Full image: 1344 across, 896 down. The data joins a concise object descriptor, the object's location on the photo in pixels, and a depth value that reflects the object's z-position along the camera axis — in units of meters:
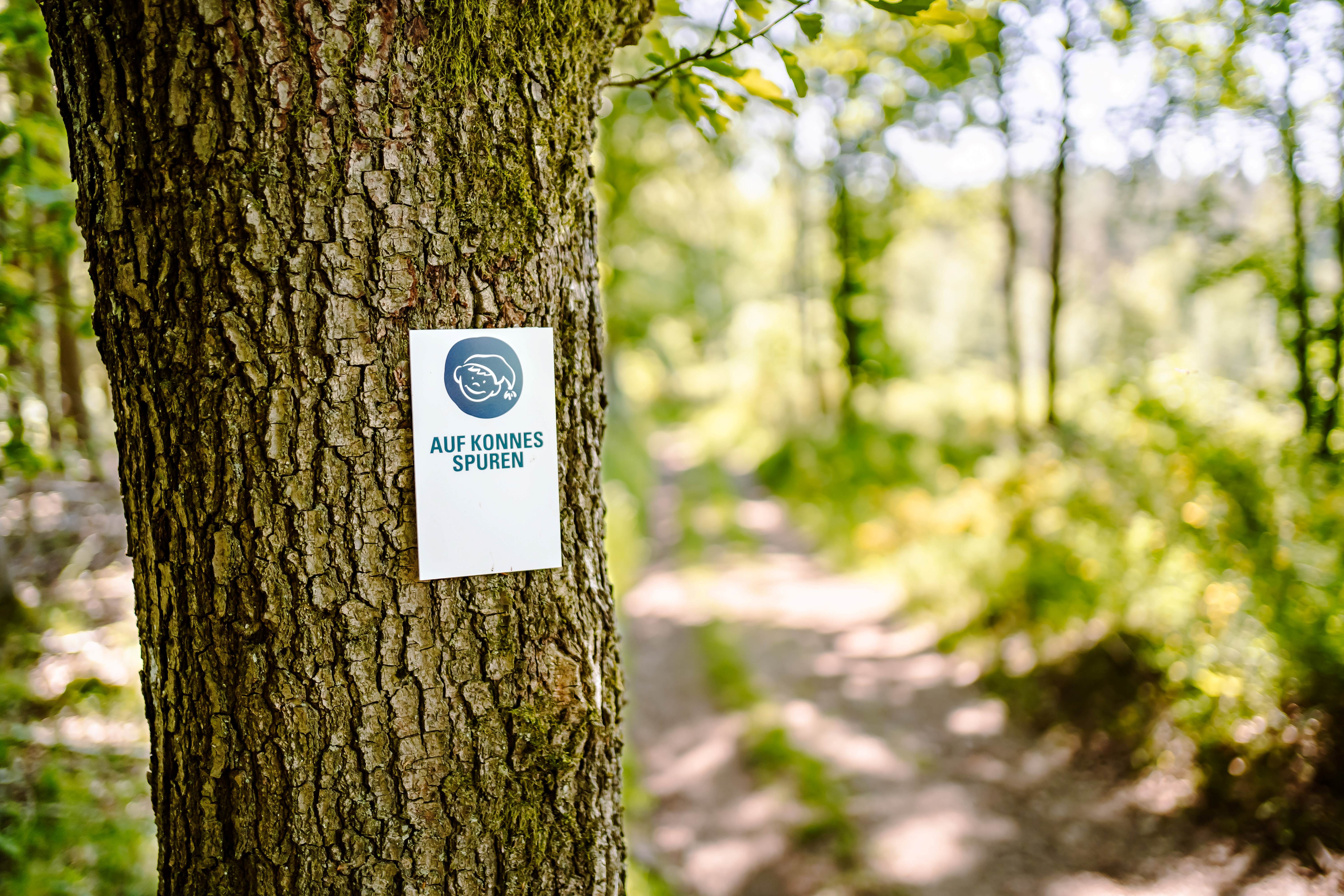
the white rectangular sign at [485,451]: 1.16
